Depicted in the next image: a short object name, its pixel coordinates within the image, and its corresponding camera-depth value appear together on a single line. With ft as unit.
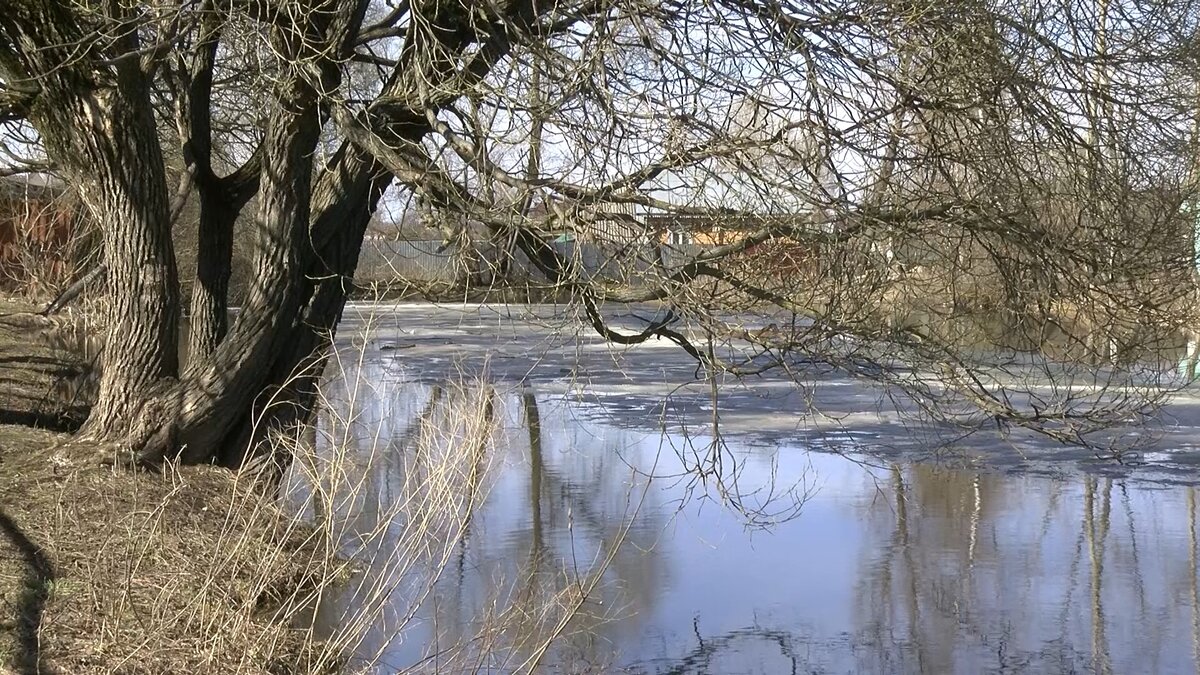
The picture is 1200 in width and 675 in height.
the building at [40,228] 46.98
